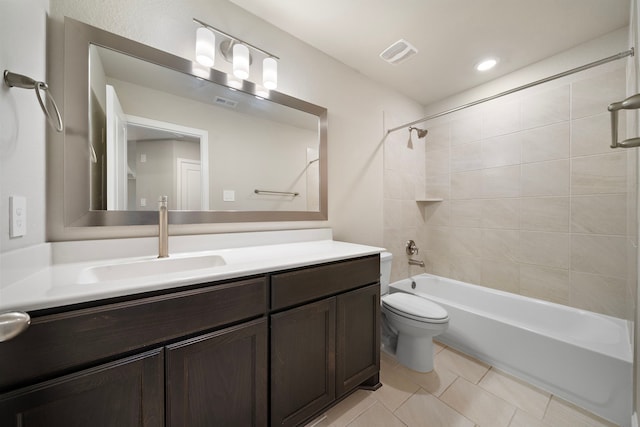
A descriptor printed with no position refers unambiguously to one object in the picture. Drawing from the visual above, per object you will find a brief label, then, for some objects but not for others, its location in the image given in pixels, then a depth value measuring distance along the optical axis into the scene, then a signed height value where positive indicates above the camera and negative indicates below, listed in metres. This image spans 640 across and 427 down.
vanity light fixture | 1.21 +0.92
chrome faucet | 1.08 -0.09
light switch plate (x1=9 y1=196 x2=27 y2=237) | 0.69 -0.01
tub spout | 2.41 -0.53
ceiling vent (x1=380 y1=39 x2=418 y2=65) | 1.66 +1.22
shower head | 2.46 +0.87
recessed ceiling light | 1.88 +1.26
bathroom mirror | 0.99 +0.39
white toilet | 1.47 -0.76
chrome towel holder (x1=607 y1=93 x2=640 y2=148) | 0.67 +0.32
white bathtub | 1.17 -0.85
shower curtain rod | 1.15 +0.80
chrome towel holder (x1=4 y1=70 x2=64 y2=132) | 0.65 +0.38
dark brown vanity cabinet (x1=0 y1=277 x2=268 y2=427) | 0.54 -0.43
